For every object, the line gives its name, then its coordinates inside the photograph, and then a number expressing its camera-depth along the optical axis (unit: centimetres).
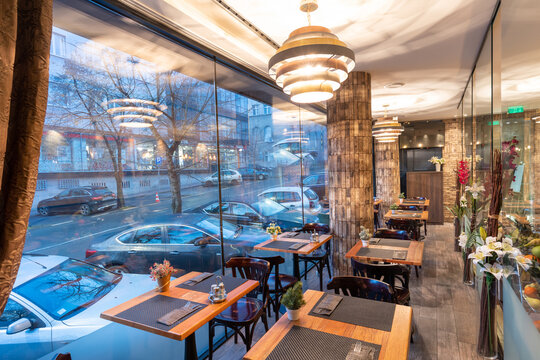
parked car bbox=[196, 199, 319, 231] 337
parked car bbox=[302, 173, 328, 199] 558
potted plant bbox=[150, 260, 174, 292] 228
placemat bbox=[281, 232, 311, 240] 409
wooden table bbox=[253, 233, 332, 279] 346
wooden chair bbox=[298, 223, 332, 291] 413
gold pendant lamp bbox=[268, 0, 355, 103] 173
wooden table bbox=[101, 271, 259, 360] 174
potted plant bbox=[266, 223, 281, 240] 405
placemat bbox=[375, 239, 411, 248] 345
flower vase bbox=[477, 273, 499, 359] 254
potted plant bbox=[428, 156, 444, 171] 835
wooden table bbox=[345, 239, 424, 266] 287
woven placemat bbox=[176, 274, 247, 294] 235
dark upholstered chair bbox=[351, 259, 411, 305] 251
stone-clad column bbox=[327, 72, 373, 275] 425
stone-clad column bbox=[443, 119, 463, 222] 870
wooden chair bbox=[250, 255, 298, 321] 315
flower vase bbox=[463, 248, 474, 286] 421
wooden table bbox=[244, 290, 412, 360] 147
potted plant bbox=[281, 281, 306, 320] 177
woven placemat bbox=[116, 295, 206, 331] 182
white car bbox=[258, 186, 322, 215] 457
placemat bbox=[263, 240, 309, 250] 364
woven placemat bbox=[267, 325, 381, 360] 145
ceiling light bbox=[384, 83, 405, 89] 498
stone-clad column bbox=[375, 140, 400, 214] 844
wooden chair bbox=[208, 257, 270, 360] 246
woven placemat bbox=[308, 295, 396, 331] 172
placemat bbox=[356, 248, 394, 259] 307
